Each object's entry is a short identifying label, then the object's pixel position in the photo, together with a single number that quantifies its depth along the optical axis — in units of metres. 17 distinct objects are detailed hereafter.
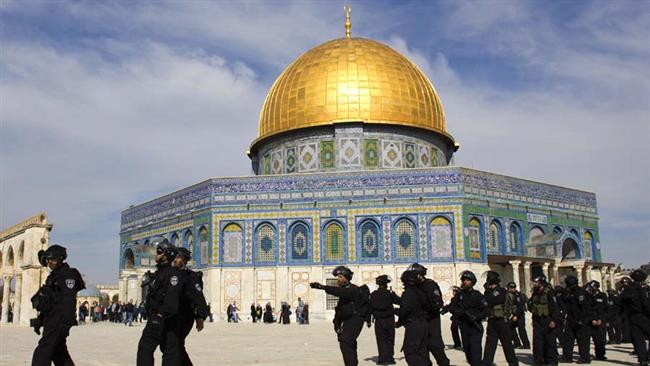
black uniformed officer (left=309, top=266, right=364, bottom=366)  8.12
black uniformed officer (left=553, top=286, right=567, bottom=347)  10.90
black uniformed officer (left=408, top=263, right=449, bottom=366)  8.39
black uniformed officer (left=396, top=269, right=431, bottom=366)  7.98
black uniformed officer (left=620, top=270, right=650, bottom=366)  9.91
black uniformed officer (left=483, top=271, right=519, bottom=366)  9.21
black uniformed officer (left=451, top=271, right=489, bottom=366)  8.91
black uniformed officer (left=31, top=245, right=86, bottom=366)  6.64
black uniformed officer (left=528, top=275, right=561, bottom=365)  10.16
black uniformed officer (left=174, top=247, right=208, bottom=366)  6.80
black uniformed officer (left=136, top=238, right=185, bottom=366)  6.52
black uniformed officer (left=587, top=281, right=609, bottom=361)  11.02
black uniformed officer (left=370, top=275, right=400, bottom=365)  10.31
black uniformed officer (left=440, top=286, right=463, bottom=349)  12.58
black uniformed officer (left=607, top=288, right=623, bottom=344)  13.88
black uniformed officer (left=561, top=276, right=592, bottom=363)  10.95
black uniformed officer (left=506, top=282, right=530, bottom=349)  11.15
